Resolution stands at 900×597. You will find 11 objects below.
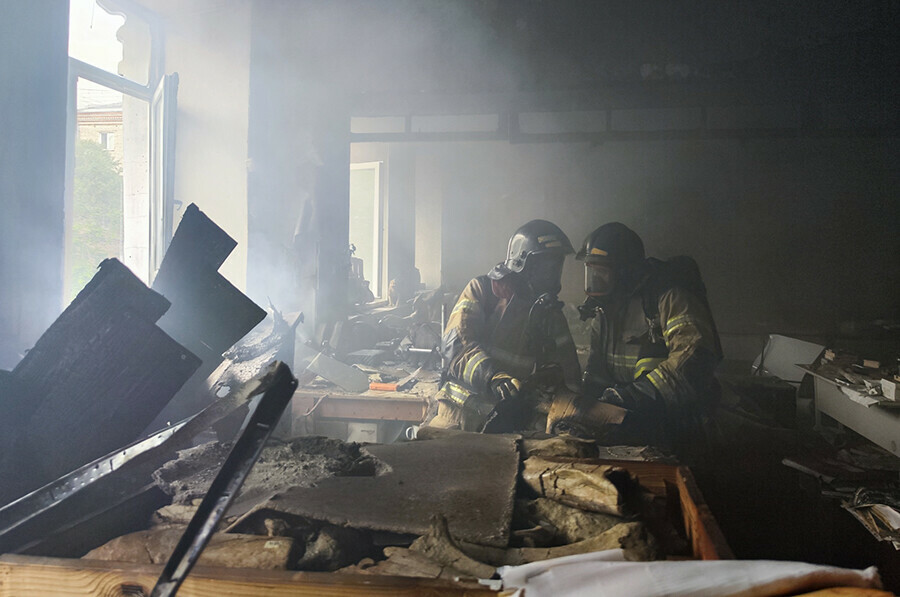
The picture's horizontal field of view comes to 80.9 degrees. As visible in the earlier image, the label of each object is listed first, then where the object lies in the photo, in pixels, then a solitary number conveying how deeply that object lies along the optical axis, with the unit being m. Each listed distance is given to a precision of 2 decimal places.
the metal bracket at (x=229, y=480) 0.92
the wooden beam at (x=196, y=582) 1.00
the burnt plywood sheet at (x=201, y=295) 1.79
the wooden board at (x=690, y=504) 1.15
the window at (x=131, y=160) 4.58
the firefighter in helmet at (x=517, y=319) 3.90
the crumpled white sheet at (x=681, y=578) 0.92
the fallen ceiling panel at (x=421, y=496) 1.30
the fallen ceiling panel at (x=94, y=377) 1.43
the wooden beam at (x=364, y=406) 4.66
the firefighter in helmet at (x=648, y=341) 3.40
